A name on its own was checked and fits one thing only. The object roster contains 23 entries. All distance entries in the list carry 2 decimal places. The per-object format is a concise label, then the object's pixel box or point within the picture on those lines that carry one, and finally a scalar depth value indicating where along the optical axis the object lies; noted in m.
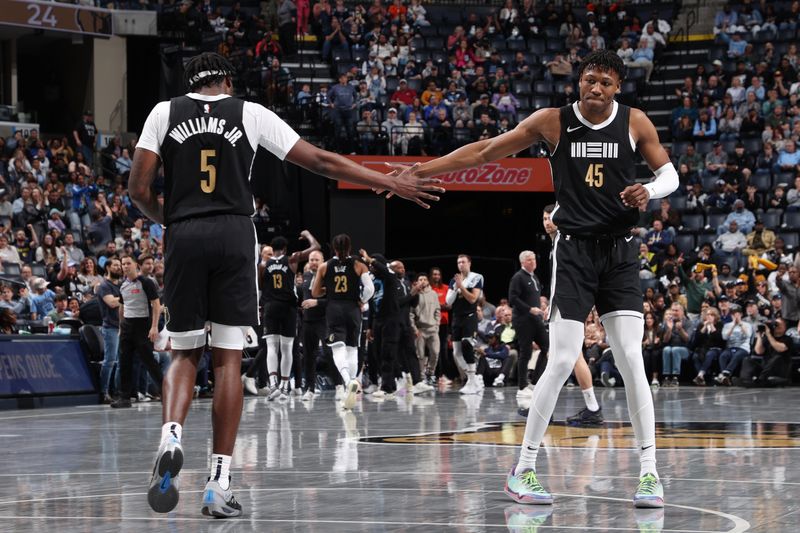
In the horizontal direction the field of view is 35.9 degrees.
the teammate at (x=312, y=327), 17.20
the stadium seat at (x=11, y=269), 20.69
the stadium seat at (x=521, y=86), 29.30
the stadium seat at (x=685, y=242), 24.61
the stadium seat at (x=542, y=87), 29.12
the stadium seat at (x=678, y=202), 25.86
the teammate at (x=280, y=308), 17.27
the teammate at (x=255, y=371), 19.00
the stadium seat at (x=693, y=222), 25.15
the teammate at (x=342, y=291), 16.06
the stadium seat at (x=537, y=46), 31.19
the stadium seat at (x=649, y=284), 23.15
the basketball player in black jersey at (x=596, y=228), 6.69
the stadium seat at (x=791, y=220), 23.77
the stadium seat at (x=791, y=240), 23.38
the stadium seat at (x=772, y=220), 24.14
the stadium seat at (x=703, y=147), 26.86
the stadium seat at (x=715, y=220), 24.83
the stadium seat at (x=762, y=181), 25.28
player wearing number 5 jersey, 6.11
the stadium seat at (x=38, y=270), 21.36
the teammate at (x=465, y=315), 18.83
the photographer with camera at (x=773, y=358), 19.84
